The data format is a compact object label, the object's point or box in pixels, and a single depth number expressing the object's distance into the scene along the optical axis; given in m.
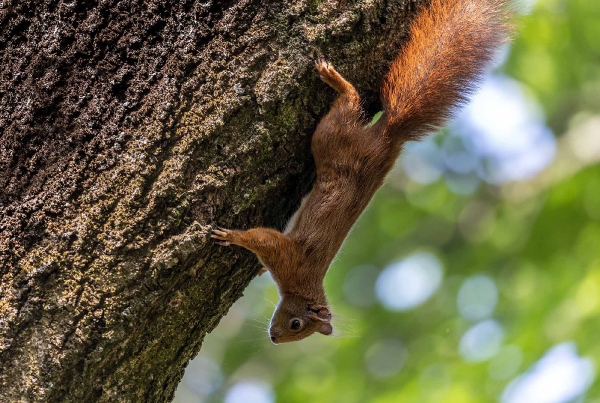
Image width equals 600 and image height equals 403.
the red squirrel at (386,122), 5.95
